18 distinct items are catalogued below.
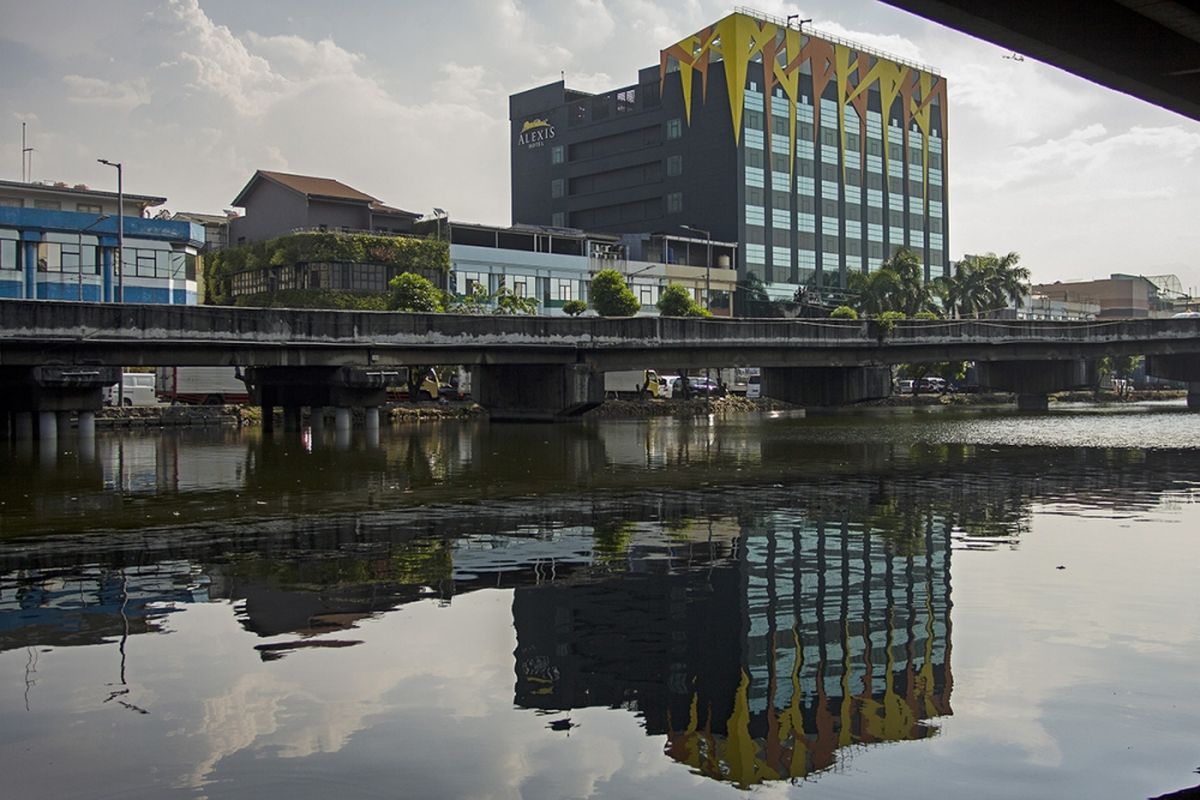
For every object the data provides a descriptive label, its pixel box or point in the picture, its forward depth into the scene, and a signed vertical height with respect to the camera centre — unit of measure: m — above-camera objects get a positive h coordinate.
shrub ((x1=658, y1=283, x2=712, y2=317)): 96.94 +7.54
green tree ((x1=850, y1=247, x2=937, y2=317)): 119.88 +10.42
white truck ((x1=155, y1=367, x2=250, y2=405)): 81.25 +0.80
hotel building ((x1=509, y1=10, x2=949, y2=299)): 127.62 +27.96
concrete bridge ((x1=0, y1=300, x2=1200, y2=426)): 43.34 +2.19
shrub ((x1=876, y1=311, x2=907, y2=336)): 67.38 +3.87
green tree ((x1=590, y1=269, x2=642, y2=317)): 94.50 +7.87
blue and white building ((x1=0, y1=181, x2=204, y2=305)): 80.44 +10.55
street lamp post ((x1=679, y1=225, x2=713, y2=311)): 121.94 +12.47
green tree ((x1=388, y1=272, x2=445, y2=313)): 79.00 +6.79
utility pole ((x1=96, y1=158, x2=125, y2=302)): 60.31 +9.68
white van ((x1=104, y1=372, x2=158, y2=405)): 74.56 +0.64
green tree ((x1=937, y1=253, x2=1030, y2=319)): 129.50 +11.62
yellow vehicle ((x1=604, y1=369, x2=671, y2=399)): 96.62 +0.83
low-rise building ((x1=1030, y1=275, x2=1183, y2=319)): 192.62 +12.90
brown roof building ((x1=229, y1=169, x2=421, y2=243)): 99.62 +16.19
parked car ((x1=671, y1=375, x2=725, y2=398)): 101.62 +0.49
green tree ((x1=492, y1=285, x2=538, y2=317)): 88.88 +7.00
